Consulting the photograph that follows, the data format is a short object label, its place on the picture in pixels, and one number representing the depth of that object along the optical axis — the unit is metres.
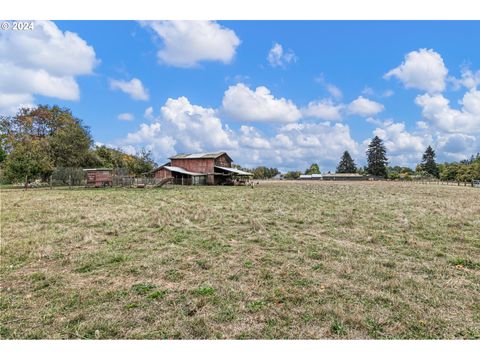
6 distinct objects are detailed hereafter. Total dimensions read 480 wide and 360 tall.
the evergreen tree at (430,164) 83.88
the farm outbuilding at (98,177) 30.91
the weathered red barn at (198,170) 41.31
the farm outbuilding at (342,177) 85.51
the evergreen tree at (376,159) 85.12
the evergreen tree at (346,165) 101.12
